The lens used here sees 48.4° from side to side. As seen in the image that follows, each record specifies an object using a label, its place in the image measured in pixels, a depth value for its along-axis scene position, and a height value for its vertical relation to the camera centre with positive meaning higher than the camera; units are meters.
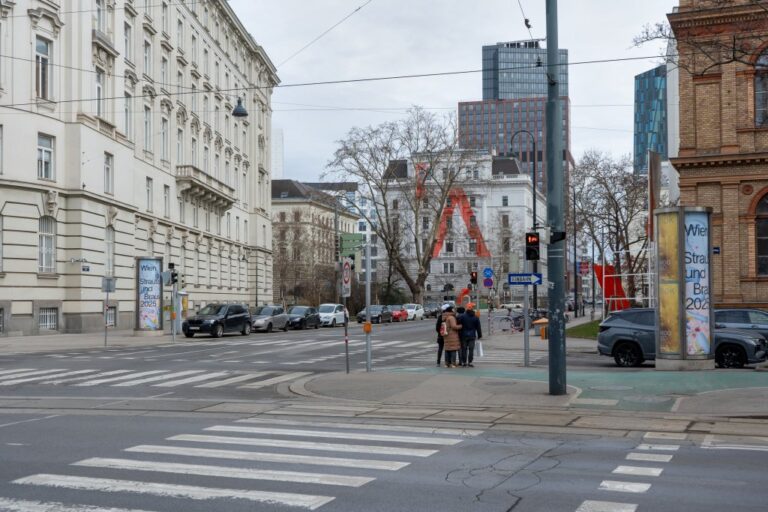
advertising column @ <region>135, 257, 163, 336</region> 38.84 -0.90
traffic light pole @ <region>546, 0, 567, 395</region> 15.45 +0.91
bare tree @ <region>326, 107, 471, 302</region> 70.19 +8.87
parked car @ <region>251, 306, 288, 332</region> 47.91 -2.43
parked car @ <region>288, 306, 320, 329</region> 52.97 -2.61
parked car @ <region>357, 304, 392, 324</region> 64.77 -3.05
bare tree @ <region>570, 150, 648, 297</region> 48.59 +4.87
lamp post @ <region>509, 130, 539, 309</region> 22.22 +2.52
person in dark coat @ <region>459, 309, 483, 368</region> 21.94 -1.50
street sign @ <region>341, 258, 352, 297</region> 19.62 -0.03
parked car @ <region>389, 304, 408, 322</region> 70.50 -3.17
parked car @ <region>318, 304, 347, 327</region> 57.34 -2.66
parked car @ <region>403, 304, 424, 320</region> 74.81 -3.17
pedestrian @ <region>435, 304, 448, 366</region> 21.81 -1.56
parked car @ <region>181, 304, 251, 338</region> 41.16 -2.21
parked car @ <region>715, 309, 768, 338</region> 22.86 -1.22
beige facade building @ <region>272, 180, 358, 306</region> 90.69 +2.12
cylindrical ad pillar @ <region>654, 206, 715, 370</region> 20.09 -0.39
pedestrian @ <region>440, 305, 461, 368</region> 21.39 -1.46
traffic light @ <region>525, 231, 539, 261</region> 18.30 +0.64
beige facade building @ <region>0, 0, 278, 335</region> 36.94 +6.47
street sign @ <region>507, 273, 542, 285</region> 21.78 -0.10
